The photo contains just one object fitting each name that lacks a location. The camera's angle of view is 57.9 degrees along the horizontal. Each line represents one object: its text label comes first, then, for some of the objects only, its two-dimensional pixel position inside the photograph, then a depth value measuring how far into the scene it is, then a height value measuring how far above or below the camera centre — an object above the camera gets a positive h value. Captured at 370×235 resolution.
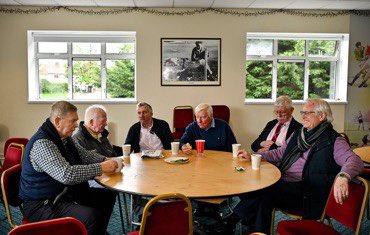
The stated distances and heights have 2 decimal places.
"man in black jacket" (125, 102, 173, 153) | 3.98 -0.48
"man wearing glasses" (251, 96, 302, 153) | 3.69 -0.35
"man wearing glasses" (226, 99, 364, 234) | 2.44 -0.57
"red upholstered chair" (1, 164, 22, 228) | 2.22 -0.64
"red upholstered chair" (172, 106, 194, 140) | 5.84 -0.40
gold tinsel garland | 5.77 +1.48
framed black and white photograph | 5.98 +0.61
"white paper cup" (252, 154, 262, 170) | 2.59 -0.50
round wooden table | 2.08 -0.58
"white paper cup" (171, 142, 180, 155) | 3.19 -0.51
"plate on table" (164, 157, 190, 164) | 2.83 -0.56
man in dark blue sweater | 3.64 -0.42
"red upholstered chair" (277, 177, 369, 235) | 1.96 -0.73
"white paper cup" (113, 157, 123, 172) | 2.49 -0.52
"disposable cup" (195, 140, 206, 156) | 3.12 -0.48
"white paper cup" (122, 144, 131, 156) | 3.02 -0.49
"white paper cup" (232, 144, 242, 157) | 3.03 -0.48
